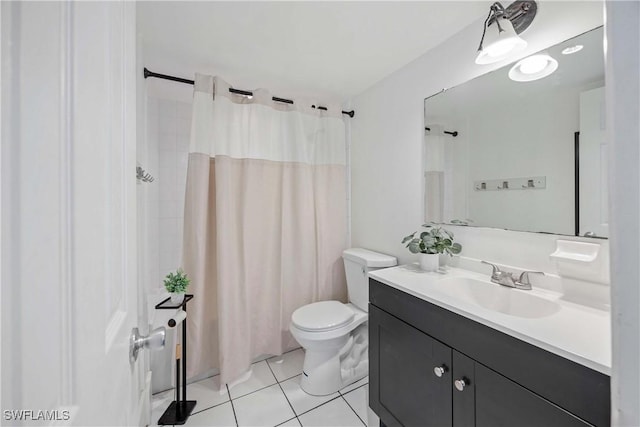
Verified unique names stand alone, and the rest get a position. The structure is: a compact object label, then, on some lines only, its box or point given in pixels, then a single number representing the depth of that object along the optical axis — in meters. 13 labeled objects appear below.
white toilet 1.61
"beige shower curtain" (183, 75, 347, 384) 1.71
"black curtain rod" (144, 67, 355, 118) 1.57
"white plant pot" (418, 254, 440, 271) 1.40
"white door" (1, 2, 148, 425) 0.23
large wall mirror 0.97
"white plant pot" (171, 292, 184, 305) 1.44
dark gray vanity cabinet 0.68
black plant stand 1.44
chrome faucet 1.12
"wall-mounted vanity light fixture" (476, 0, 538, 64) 1.08
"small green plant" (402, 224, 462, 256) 1.38
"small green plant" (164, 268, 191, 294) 1.44
